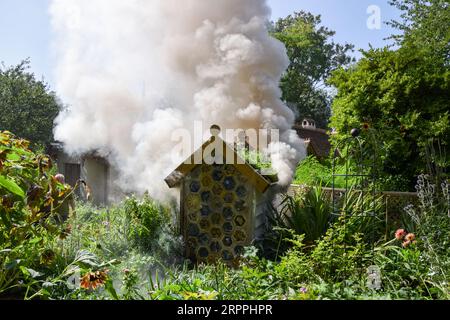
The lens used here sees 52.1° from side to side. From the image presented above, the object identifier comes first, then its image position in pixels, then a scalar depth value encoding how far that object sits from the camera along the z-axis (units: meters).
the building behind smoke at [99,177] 11.42
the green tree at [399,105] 8.11
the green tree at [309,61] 23.16
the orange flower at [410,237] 4.84
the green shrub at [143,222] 6.08
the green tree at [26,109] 17.14
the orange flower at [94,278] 3.16
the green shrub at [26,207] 3.51
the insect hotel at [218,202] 6.13
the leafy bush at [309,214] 6.15
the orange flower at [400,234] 4.99
